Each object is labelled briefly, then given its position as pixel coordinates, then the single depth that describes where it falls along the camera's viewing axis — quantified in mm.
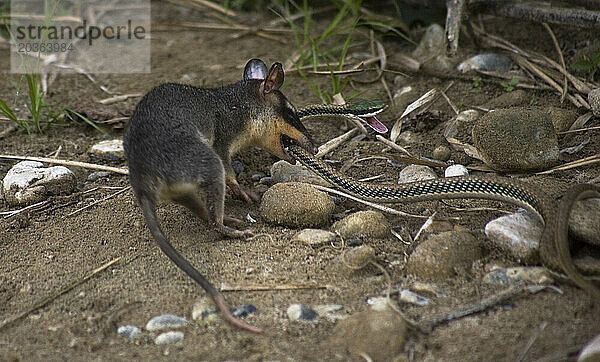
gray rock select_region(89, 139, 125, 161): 4773
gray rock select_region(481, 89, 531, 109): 4887
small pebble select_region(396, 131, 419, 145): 4773
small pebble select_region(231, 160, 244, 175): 4617
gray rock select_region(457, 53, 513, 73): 5328
